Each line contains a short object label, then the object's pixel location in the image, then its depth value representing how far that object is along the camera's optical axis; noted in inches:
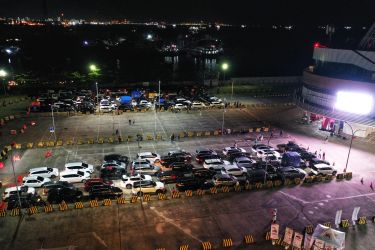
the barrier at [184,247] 934.9
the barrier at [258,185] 1318.9
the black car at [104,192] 1210.8
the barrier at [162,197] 1206.7
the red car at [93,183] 1262.3
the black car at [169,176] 1358.3
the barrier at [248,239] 987.3
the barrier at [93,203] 1151.0
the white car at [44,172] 1349.7
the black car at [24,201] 1131.3
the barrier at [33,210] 1100.5
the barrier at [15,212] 1094.1
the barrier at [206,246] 954.7
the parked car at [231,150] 1642.7
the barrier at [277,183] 1343.5
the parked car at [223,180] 1332.4
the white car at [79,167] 1391.5
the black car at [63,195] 1181.7
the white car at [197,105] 2532.0
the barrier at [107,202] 1162.6
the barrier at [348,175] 1422.2
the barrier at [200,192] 1254.9
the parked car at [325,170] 1449.3
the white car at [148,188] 1262.3
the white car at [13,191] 1175.6
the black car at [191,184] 1294.3
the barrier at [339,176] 1414.9
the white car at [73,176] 1331.2
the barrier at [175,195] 1224.0
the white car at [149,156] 1530.5
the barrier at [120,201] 1176.2
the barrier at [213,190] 1267.2
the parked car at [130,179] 1294.4
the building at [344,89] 2000.5
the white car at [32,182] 1278.3
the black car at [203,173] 1396.4
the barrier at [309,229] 1041.5
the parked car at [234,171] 1432.1
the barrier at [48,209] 1115.8
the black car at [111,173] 1364.4
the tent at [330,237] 890.7
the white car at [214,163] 1450.4
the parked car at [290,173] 1398.9
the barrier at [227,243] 969.1
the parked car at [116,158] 1504.4
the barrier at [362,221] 1104.1
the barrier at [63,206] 1126.4
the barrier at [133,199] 1184.5
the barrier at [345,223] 1081.4
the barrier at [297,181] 1369.3
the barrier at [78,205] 1138.7
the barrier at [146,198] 1201.4
